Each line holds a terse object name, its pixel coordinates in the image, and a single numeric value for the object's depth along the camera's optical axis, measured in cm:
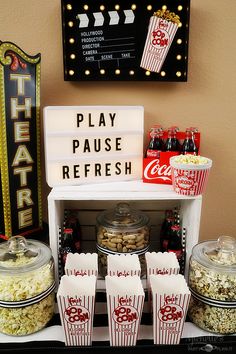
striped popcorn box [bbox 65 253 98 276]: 119
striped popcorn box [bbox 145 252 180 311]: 121
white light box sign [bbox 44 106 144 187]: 135
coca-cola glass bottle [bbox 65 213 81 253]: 149
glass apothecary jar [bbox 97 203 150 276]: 137
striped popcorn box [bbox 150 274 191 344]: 103
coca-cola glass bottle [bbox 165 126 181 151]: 144
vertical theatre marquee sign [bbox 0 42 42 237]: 129
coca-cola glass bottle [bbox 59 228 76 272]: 135
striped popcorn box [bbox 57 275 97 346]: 102
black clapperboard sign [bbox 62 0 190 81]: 140
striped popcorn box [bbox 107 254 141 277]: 118
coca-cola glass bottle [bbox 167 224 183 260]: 142
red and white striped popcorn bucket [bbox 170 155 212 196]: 120
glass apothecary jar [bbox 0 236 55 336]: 109
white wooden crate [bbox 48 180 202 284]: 129
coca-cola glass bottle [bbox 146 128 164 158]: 147
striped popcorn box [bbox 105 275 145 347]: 102
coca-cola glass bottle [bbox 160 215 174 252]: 150
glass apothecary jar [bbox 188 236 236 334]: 112
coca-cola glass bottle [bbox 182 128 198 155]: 141
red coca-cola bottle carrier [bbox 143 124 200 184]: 135
